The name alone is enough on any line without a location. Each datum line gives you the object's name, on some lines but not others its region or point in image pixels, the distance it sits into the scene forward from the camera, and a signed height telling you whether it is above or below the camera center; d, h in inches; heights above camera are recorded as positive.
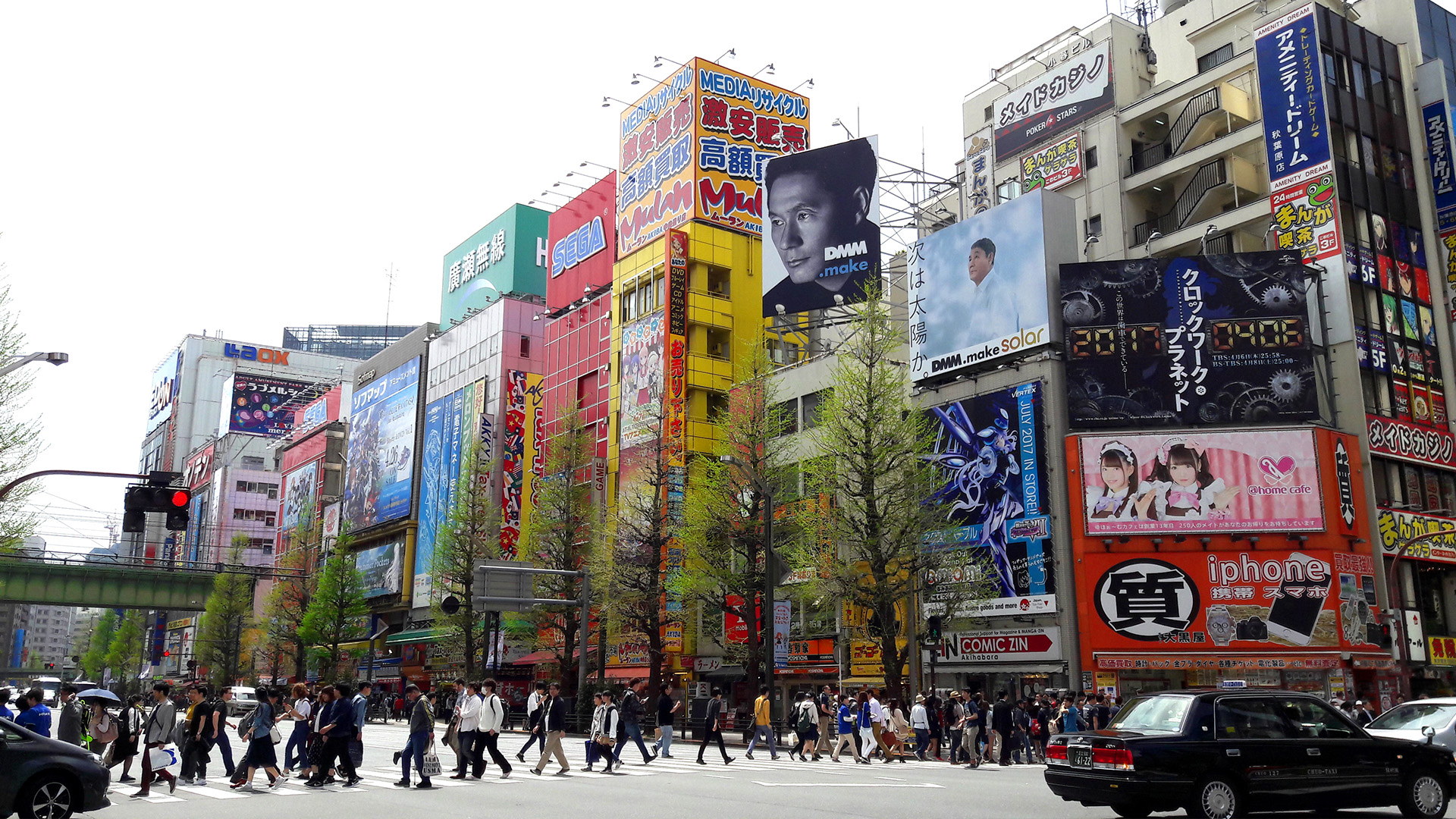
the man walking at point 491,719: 687.1 -37.7
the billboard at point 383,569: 2684.5 +214.5
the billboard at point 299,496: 3282.5 +480.9
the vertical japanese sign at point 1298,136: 1407.5 +658.4
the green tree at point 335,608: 2272.4 +97.4
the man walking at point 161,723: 645.9 -38.5
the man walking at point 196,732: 700.0 -46.5
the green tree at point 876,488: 1161.4 +181.1
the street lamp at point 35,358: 734.5 +194.1
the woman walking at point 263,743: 650.2 -49.6
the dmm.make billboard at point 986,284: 1375.5 +471.8
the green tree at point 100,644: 4554.6 +49.2
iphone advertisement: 1206.3 +62.6
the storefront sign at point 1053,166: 1756.9 +774.3
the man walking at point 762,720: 959.6 -52.3
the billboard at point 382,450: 2753.4 +528.0
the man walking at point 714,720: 868.6 -49.7
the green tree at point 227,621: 2878.9 +93.1
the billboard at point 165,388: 5096.5 +1237.9
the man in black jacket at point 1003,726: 925.2 -55.6
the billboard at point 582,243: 2373.3 +891.0
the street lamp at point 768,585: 1077.8 +69.7
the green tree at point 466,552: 1886.1 +180.9
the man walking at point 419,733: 653.3 -44.1
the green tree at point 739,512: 1354.6 +175.6
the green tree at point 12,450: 983.6 +177.6
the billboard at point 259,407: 4370.1 +968.3
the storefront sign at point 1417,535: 1302.9 +146.0
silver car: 536.4 -30.6
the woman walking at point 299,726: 737.6 -46.0
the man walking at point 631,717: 878.4 -46.9
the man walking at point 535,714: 821.2 -46.0
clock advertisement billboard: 1294.3 +368.3
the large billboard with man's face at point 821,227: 1594.5 +618.5
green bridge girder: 2154.3 +141.9
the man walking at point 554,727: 737.6 -45.9
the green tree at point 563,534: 1670.8 +185.6
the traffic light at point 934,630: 1070.4 +26.6
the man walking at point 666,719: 946.7 -51.4
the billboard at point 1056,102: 1754.4 +893.4
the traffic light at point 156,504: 717.3 +96.6
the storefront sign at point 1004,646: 1275.8 +14.4
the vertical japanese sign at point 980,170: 1892.2 +827.4
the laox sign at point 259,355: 4884.4 +1312.2
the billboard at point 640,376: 1845.5 +467.5
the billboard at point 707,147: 1963.6 +906.4
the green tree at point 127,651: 4067.4 +20.9
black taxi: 427.5 -40.0
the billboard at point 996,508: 1289.4 +178.5
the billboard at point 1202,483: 1243.2 +196.7
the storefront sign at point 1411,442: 1347.2 +265.4
